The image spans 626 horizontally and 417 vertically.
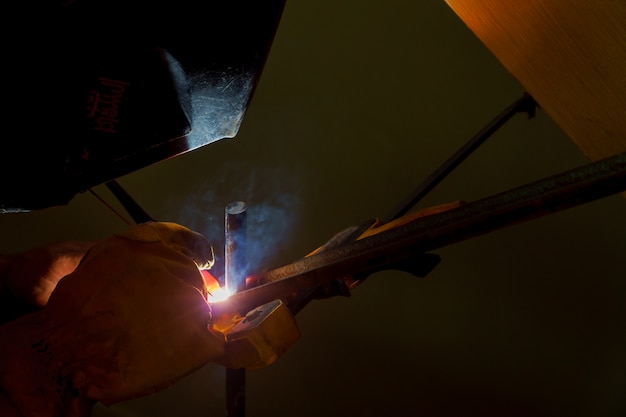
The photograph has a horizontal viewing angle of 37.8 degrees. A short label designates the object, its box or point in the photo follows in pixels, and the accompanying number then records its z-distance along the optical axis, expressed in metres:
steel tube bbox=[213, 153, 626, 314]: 0.51
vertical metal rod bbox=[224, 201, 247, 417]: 0.68
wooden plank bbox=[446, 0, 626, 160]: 0.58
